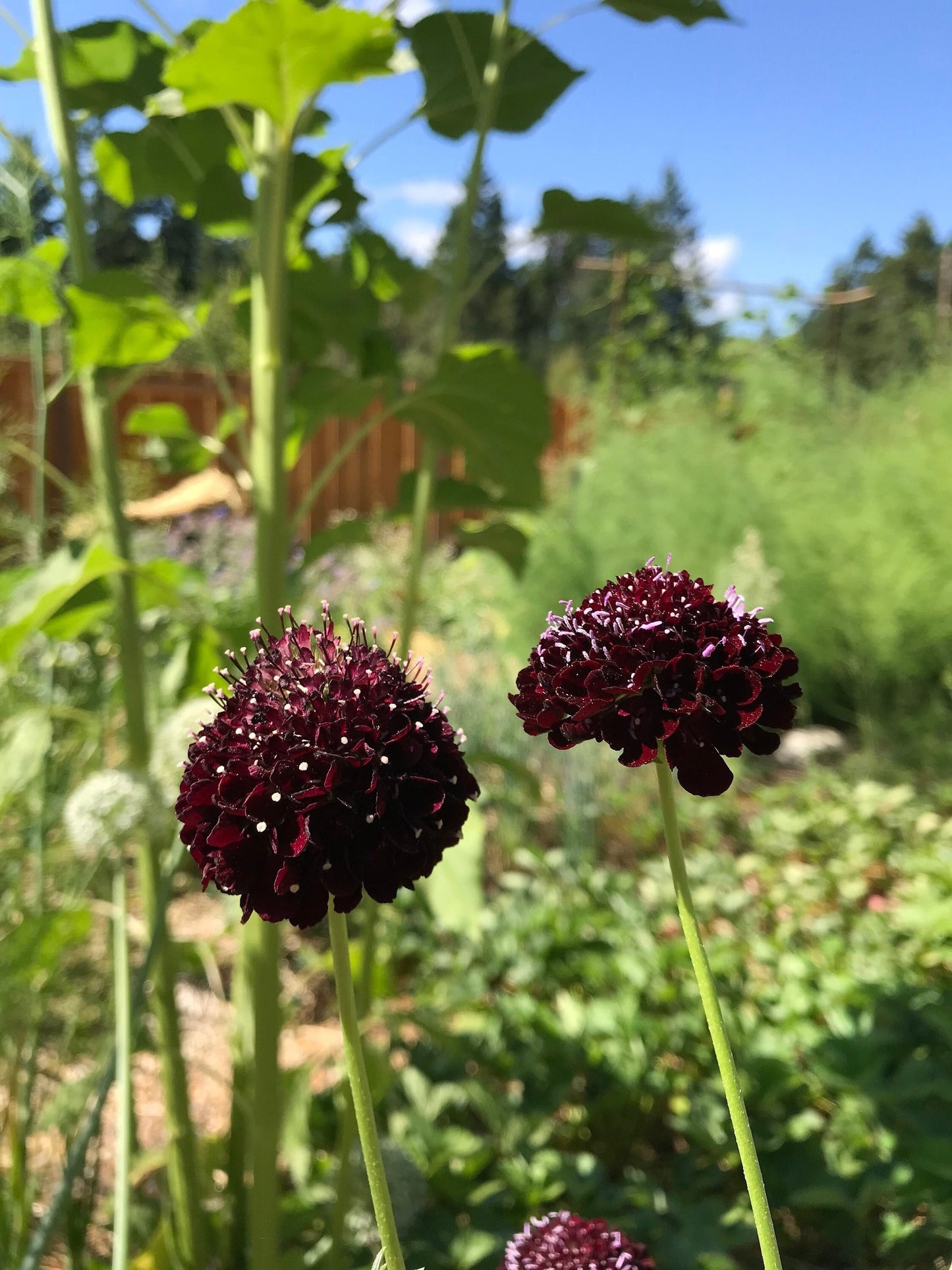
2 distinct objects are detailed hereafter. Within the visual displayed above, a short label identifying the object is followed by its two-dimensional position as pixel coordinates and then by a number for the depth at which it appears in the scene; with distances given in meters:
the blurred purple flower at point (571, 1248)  0.20
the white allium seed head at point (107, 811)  0.29
